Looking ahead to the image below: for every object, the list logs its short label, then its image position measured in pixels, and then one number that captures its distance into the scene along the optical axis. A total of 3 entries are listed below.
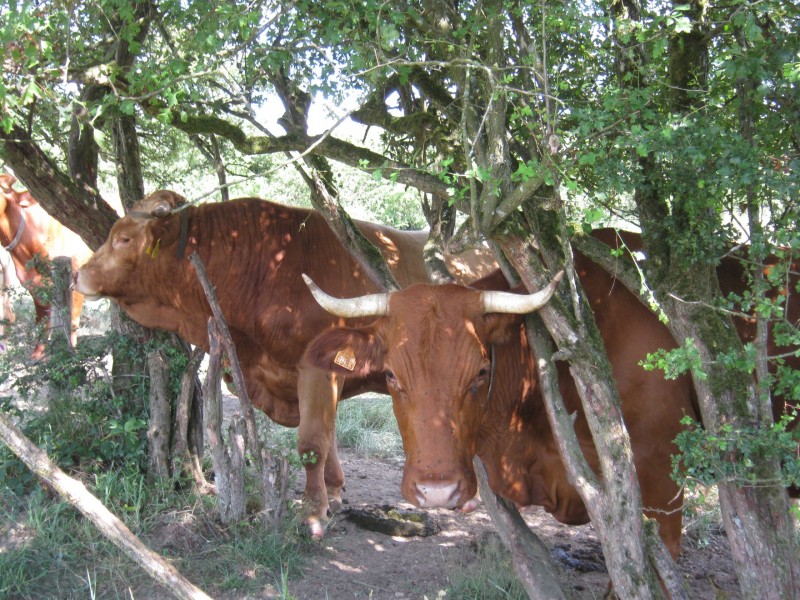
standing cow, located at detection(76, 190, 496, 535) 6.27
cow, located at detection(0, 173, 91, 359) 10.73
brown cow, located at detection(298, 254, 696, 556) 3.94
